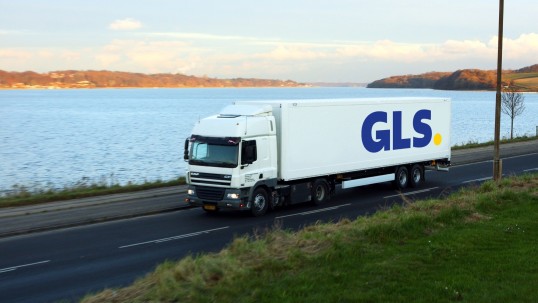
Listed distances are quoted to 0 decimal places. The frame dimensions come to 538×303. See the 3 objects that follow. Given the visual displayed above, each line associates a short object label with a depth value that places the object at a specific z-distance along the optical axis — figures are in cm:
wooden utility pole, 2553
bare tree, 6296
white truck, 2288
